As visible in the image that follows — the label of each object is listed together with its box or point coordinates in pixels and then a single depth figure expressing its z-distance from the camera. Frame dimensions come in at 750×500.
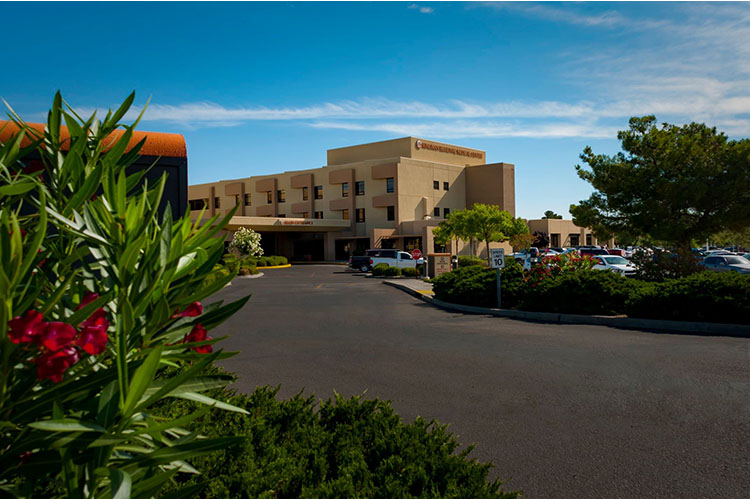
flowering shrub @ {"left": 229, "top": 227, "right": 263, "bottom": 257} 44.16
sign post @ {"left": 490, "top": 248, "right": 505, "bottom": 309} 15.22
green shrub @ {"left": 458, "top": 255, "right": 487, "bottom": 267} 38.52
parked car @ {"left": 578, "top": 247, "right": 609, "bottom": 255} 48.18
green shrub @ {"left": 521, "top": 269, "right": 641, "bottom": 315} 13.55
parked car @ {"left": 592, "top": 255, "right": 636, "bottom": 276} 28.02
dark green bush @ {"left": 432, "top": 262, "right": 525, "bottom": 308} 15.80
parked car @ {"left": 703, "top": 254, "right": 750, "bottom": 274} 26.05
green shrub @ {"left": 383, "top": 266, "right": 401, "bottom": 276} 35.03
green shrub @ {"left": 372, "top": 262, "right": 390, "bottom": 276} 36.72
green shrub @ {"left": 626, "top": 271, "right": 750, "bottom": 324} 11.51
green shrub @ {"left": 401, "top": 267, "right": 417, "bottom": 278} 34.56
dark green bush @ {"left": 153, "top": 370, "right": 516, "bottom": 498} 3.03
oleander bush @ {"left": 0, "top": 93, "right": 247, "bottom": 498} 1.79
